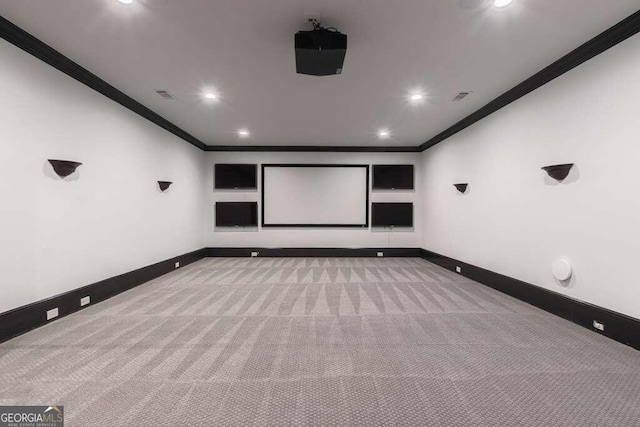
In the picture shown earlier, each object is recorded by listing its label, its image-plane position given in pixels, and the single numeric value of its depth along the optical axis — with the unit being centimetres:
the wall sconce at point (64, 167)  308
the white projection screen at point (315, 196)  748
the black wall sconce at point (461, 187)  527
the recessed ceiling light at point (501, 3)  222
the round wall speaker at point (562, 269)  314
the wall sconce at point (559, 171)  314
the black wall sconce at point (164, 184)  521
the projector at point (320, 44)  250
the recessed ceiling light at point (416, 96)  402
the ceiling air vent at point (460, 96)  408
